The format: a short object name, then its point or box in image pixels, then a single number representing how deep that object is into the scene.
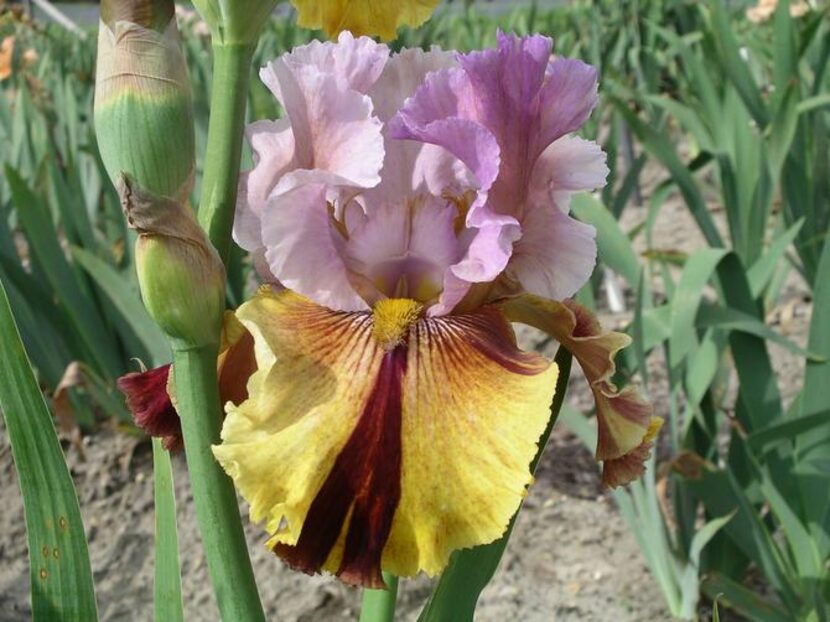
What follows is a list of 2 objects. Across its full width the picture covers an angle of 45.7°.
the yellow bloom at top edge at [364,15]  0.52
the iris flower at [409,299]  0.44
